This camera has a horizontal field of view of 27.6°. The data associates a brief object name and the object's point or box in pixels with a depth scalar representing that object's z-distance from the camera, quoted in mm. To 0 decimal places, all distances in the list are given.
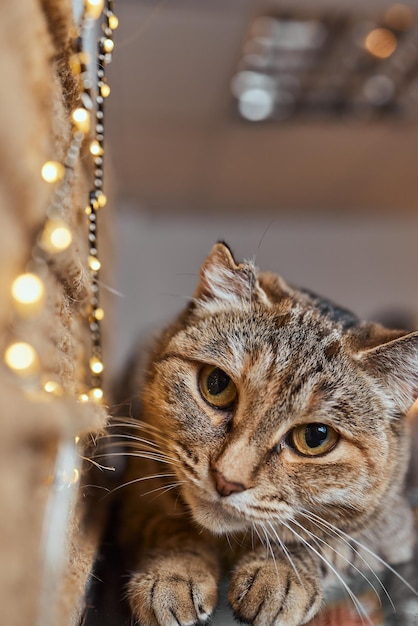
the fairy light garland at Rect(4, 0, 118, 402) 232
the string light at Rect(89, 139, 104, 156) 299
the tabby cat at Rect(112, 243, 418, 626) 302
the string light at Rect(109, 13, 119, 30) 290
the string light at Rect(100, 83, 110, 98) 293
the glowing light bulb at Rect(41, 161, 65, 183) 243
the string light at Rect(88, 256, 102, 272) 304
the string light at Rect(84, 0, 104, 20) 272
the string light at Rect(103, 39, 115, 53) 287
